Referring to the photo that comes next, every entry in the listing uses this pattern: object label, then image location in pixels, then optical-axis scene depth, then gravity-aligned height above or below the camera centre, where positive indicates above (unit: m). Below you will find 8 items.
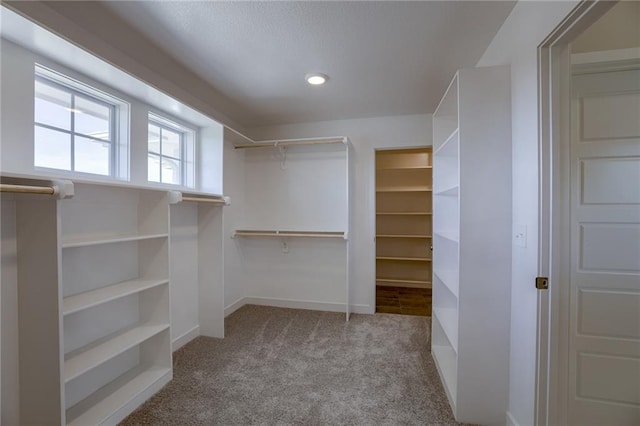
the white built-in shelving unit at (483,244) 1.60 -0.20
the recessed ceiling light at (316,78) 2.34 +1.17
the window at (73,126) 1.58 +0.55
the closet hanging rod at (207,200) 2.21 +0.10
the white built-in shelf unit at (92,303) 1.33 -0.52
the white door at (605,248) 1.44 -0.20
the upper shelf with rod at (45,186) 1.19 +0.11
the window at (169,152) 2.40 +0.56
